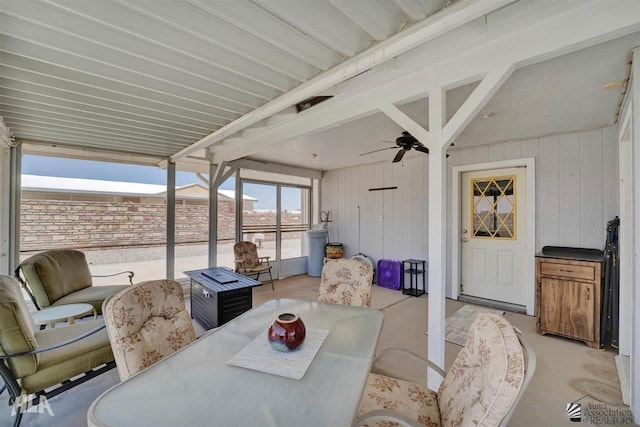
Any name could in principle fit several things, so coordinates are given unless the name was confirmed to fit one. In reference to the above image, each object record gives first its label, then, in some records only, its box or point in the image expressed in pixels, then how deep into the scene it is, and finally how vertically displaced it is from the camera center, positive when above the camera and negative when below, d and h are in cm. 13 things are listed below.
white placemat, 116 -66
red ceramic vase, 129 -57
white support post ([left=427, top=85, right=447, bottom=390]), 195 -11
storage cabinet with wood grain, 285 -85
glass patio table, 89 -66
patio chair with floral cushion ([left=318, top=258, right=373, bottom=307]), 228 -58
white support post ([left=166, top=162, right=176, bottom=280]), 473 -20
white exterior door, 403 -29
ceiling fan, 313 +84
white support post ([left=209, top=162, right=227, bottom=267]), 501 +9
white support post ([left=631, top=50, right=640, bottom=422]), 169 -20
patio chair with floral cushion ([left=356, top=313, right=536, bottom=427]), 86 -64
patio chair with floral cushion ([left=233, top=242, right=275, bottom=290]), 502 -83
